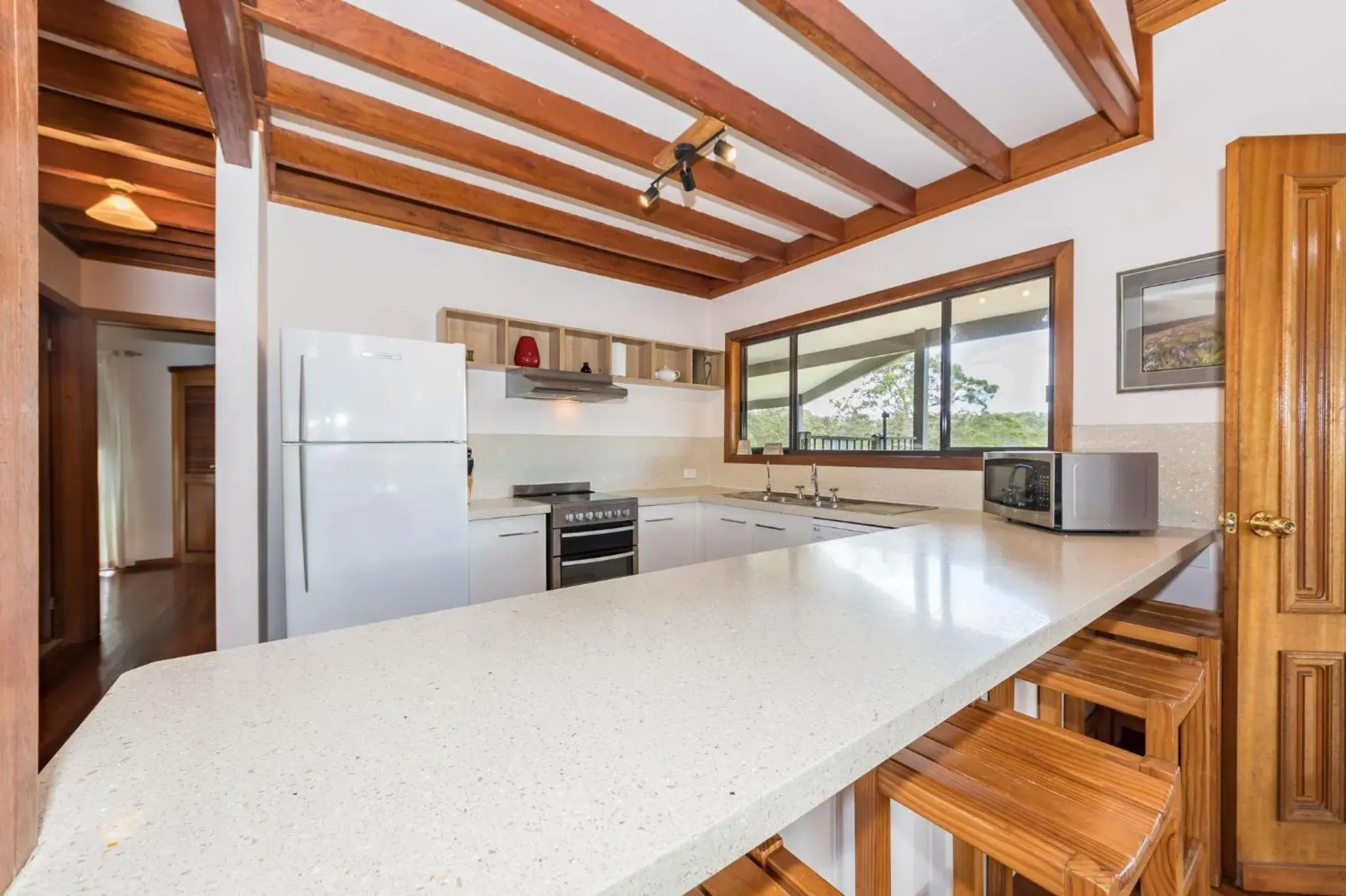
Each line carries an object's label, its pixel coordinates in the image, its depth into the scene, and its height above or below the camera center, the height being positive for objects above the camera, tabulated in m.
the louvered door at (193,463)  5.61 -0.19
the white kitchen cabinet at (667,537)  3.57 -0.65
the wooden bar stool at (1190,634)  1.56 -0.60
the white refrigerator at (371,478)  2.29 -0.15
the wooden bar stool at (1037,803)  0.80 -0.61
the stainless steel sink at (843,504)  2.99 -0.38
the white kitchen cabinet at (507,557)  2.88 -0.64
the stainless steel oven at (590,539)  3.14 -0.59
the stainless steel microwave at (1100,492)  1.90 -0.18
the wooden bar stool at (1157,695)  1.21 -0.60
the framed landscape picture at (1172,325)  2.04 +0.46
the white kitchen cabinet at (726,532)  3.50 -0.61
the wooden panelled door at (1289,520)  1.55 -0.24
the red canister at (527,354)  3.42 +0.57
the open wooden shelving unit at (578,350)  3.41 +0.69
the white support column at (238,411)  2.30 +0.15
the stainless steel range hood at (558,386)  3.32 +0.37
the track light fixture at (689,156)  2.21 +1.27
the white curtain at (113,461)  5.23 -0.16
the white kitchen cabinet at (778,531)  3.09 -0.54
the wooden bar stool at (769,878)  0.88 -0.73
